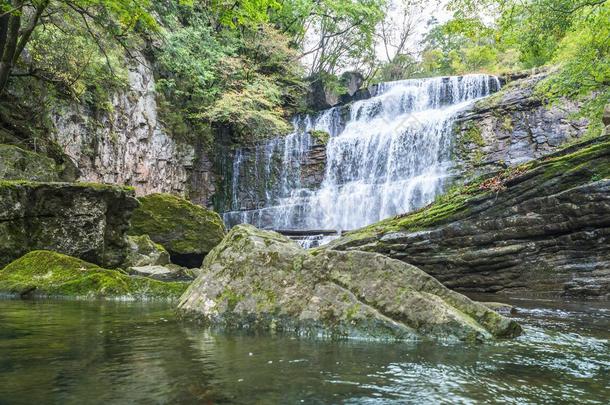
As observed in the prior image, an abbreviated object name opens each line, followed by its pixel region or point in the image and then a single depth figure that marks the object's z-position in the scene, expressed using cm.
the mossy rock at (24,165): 1195
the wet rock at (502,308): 662
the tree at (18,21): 687
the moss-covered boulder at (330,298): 432
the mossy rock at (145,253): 1224
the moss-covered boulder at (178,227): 1535
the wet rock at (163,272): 1095
